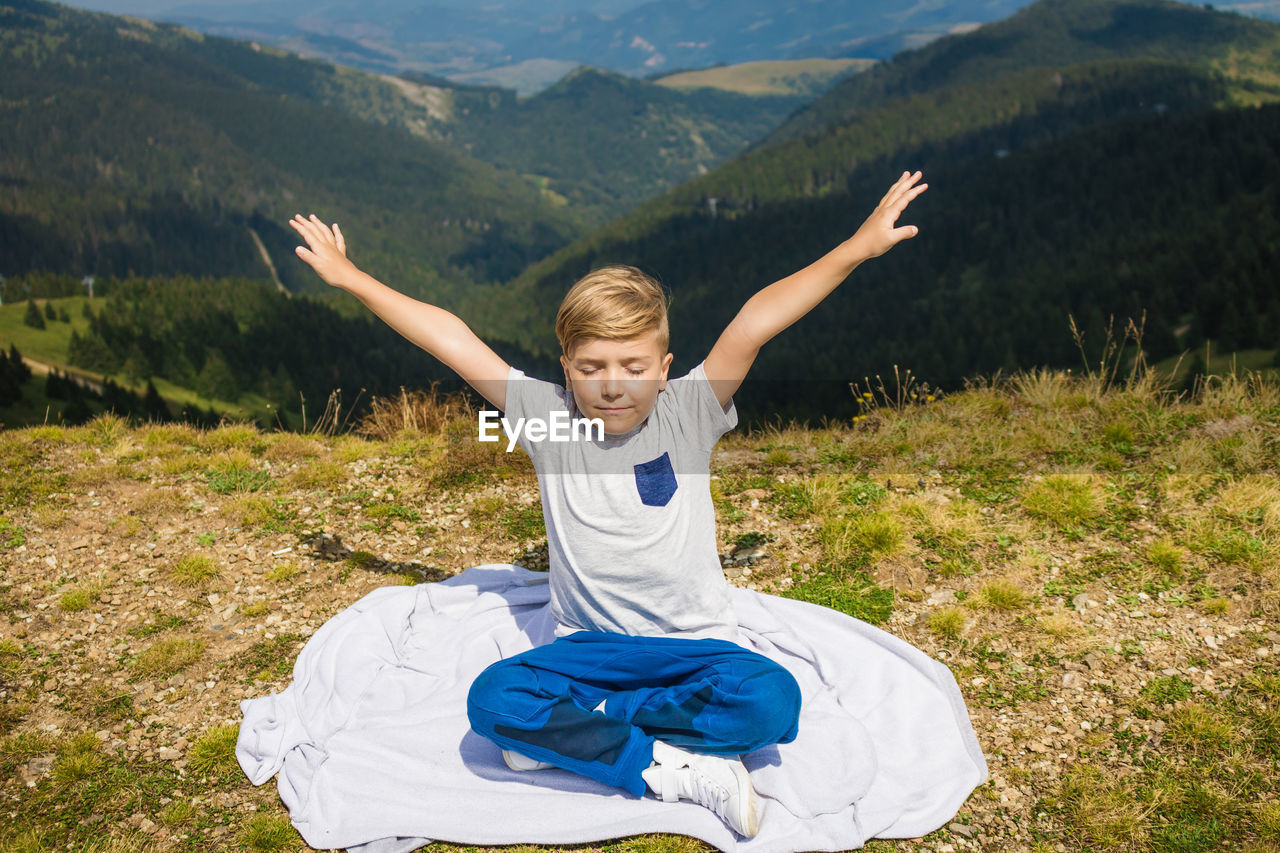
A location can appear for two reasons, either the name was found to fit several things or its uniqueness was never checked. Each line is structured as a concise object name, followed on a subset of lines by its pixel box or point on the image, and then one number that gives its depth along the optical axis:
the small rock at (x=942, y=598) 5.73
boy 3.85
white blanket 3.97
